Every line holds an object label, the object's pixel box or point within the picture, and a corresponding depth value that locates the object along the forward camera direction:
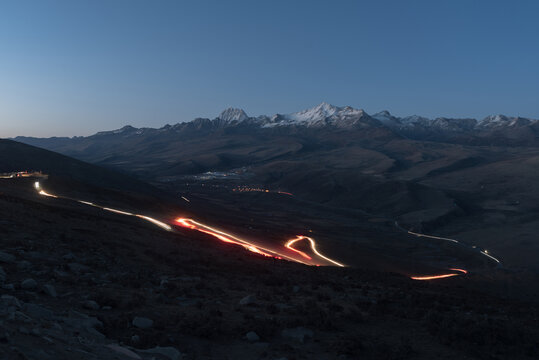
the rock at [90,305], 12.26
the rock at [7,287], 11.84
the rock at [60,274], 14.35
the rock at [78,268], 15.92
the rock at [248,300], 15.60
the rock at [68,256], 17.46
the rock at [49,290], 12.43
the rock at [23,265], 14.36
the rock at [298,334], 12.45
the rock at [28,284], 12.42
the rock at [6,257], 14.59
